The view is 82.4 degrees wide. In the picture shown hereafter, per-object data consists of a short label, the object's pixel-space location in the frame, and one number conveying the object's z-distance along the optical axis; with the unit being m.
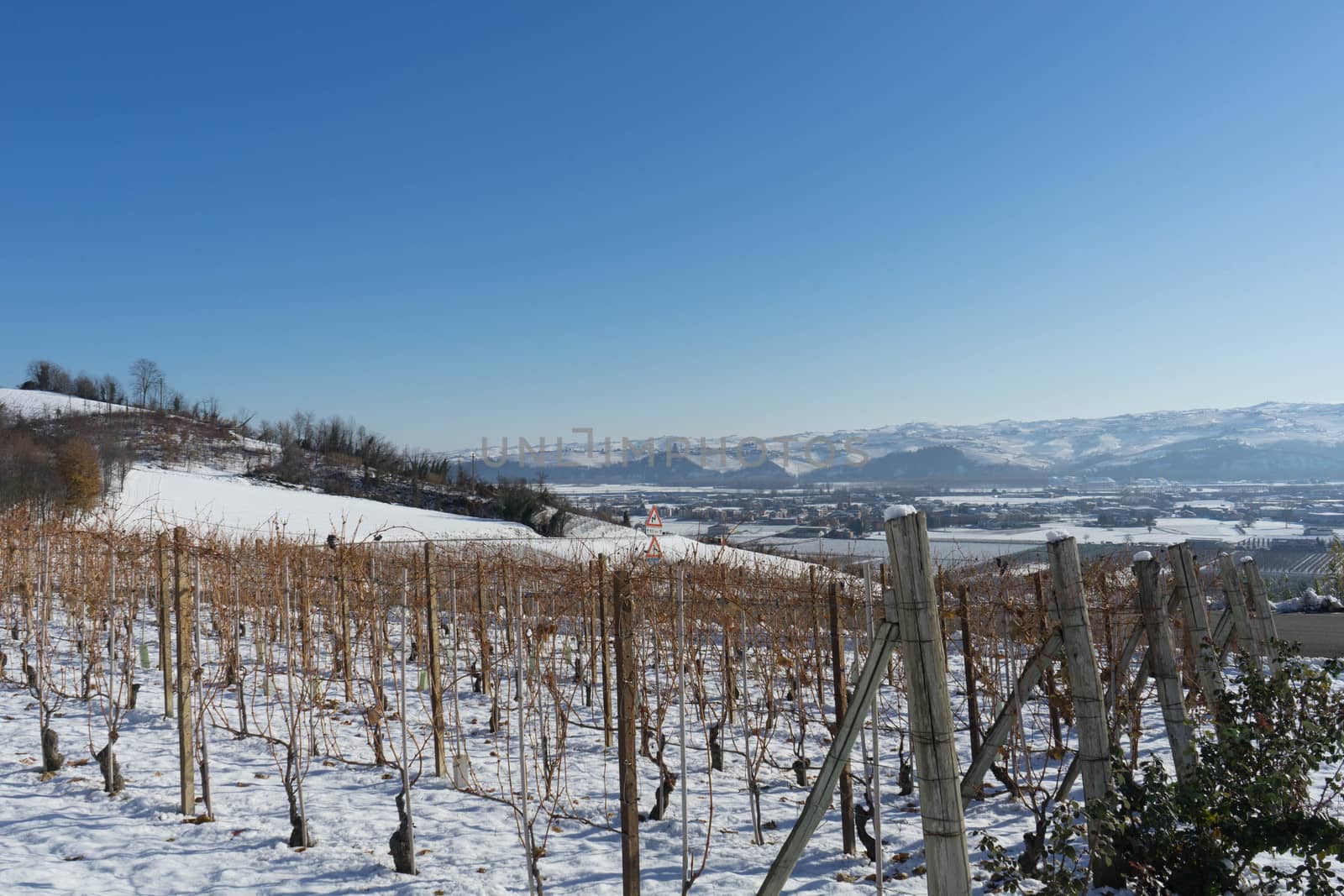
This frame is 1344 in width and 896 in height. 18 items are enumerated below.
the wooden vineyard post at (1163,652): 3.84
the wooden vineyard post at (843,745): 2.44
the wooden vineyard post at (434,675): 5.03
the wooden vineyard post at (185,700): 4.56
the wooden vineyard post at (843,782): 4.23
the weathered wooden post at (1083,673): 3.32
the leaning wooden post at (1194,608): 4.35
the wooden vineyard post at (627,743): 3.15
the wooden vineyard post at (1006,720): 3.75
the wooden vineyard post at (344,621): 6.88
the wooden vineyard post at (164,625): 5.13
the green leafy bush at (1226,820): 2.83
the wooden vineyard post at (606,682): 5.69
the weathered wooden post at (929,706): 2.27
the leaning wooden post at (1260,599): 6.21
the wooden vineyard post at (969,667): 5.80
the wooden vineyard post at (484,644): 6.74
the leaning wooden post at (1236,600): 5.46
